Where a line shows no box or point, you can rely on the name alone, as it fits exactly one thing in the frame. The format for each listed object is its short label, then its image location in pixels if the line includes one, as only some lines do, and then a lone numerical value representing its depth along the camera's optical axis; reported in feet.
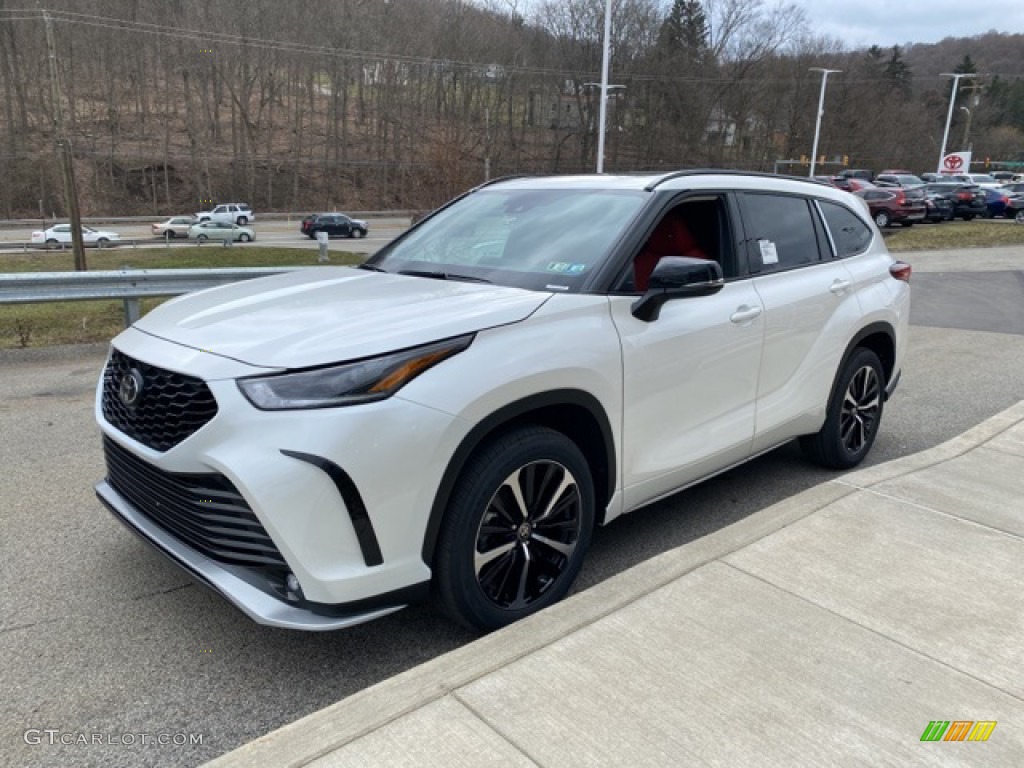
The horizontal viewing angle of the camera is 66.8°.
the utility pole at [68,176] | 73.56
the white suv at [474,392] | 8.14
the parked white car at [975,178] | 153.50
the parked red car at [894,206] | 95.40
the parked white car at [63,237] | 127.54
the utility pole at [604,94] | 89.78
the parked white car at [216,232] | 137.39
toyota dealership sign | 177.37
